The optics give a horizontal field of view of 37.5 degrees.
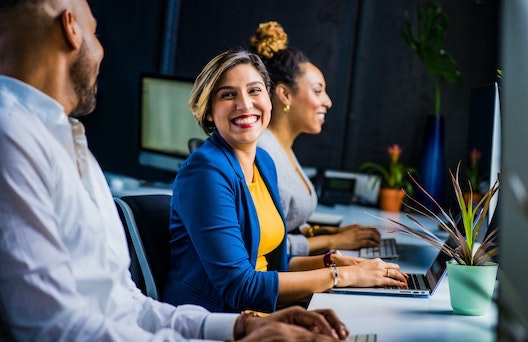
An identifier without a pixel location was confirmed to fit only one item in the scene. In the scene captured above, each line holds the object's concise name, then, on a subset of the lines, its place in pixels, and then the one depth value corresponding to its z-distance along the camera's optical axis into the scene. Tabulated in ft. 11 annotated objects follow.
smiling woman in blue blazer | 6.81
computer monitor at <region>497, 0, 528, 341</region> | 3.58
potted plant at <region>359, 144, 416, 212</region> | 13.15
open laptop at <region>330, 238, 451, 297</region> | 6.68
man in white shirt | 3.95
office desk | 5.44
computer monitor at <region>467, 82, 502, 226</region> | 7.64
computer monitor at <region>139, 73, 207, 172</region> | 13.84
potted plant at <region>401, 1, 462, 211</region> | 13.07
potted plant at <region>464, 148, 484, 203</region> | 8.89
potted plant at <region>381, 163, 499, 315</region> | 5.86
